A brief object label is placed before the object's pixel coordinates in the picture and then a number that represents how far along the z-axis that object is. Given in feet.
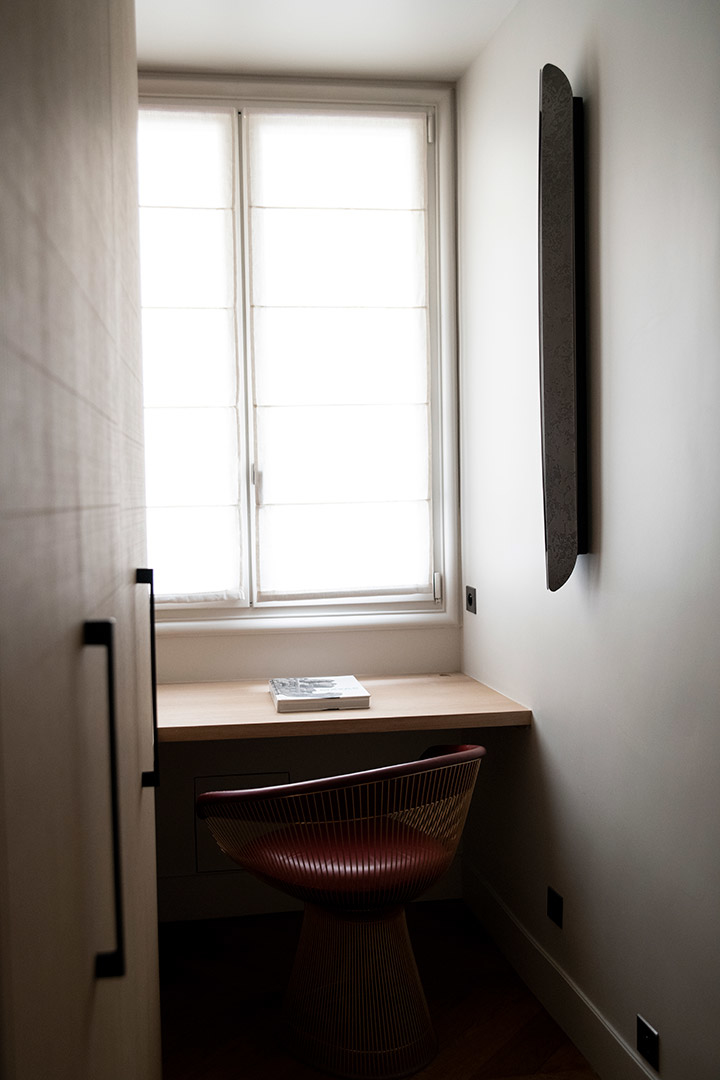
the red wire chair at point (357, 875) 6.79
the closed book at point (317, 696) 8.37
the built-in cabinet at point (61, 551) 1.61
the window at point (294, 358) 9.70
